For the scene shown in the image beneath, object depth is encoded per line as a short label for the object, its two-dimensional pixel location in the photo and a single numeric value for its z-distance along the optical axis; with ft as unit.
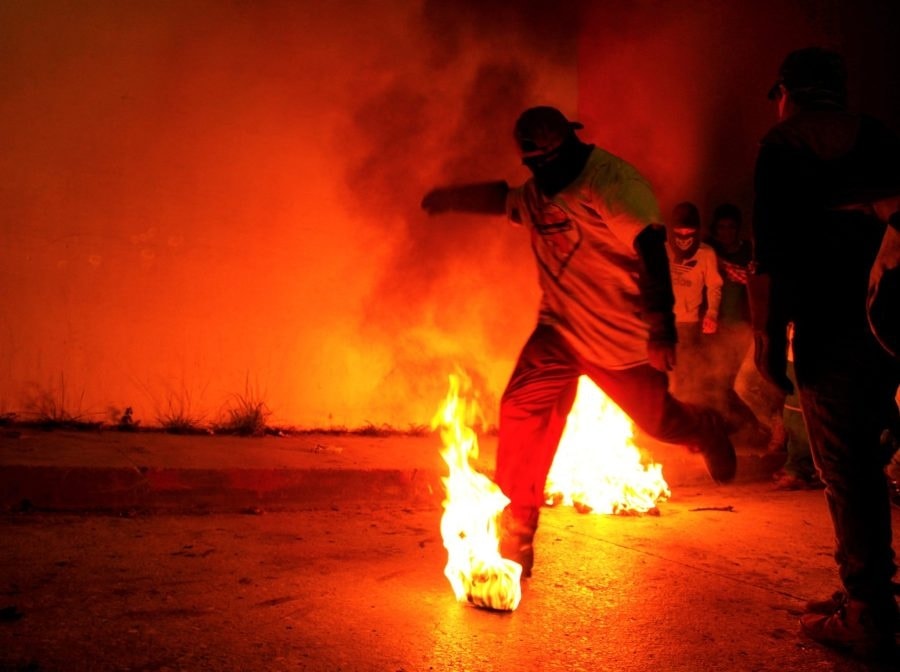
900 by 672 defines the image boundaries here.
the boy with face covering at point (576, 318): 12.27
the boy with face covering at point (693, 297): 23.72
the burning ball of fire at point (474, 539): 11.00
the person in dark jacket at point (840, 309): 9.82
